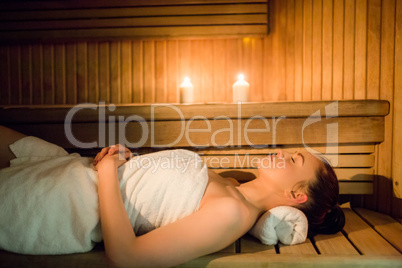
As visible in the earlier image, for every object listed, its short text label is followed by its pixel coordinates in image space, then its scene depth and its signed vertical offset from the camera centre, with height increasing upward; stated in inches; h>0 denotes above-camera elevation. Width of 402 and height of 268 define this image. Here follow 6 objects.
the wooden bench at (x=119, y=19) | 99.5 +34.4
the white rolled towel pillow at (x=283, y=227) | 55.2 -18.9
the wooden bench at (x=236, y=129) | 72.6 -1.4
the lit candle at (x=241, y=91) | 86.8 +9.4
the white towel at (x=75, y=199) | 48.8 -12.8
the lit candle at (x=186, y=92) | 88.0 +9.1
